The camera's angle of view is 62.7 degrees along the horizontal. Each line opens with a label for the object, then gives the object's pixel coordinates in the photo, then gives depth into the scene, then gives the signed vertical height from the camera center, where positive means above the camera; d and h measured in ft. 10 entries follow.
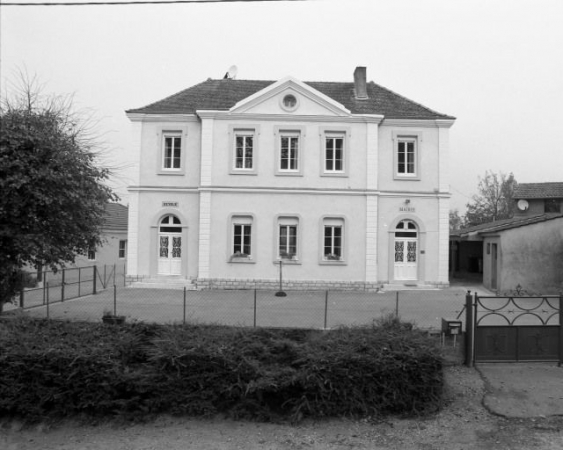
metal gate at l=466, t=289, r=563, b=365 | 26.63 -5.37
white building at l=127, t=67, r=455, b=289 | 65.51 +7.32
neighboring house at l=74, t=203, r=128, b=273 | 98.92 -0.13
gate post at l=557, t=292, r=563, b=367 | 26.58 -5.16
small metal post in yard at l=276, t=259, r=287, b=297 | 59.79 -6.34
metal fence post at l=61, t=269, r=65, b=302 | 50.18 -5.54
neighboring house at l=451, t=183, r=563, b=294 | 61.46 -0.81
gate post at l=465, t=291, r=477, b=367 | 26.71 -5.35
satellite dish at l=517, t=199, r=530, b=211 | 100.04 +9.50
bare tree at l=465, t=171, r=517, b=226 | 176.35 +17.98
